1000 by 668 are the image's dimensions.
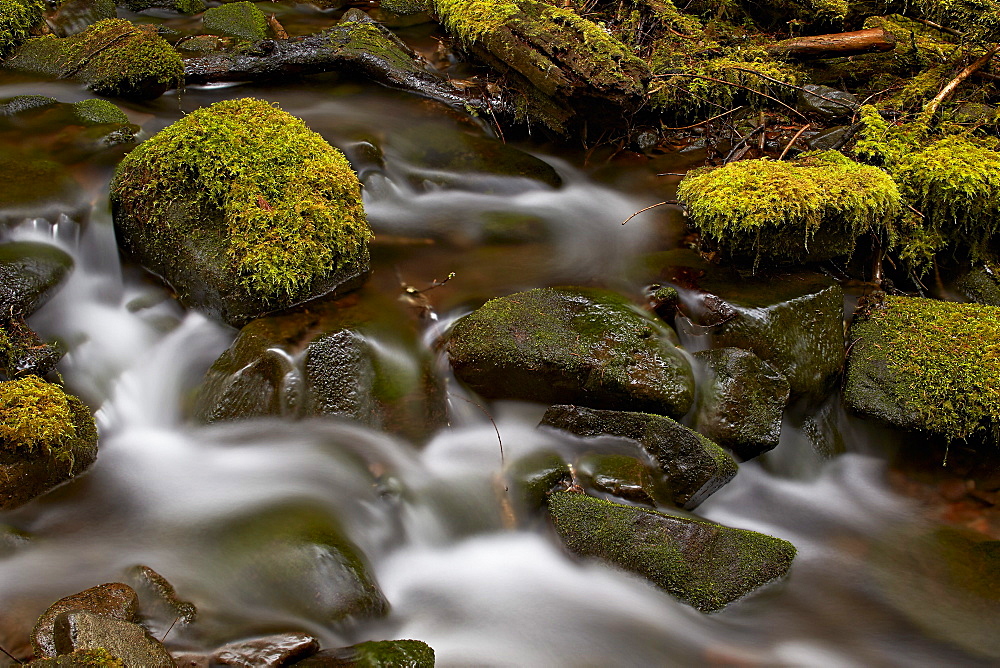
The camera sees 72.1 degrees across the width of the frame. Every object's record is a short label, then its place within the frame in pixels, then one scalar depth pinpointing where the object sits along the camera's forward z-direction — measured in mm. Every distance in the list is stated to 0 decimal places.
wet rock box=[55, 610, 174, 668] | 2129
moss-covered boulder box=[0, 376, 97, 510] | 3004
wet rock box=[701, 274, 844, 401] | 3953
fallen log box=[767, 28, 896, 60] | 6016
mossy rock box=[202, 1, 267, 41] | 6953
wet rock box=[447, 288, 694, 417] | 3711
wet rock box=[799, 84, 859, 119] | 5676
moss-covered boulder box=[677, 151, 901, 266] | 4055
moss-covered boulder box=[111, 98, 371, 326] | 3877
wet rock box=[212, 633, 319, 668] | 2416
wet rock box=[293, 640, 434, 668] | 2330
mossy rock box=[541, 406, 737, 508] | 3453
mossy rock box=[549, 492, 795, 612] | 3074
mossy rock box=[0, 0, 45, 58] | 6094
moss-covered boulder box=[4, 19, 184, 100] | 5605
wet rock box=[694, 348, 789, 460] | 3730
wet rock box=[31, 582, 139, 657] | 2197
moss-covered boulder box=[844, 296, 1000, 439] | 3767
